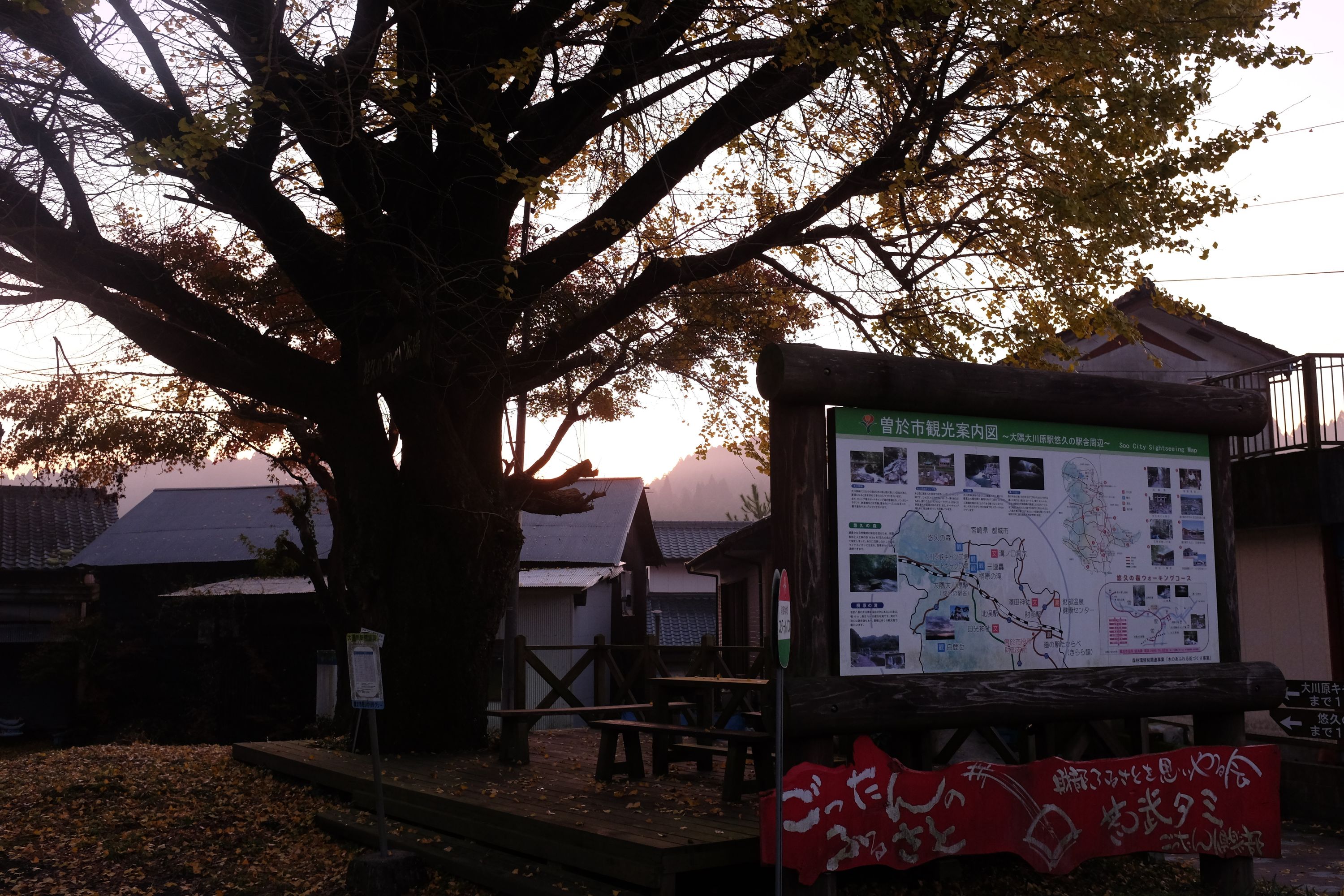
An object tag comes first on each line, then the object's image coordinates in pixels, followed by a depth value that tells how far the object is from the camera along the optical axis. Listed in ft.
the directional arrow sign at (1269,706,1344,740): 40.63
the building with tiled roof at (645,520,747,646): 131.13
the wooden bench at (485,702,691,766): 30.32
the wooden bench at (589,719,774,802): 22.24
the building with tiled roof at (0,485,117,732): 85.66
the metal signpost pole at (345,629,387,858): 23.06
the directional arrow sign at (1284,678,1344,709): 40.57
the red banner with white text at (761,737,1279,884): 18.83
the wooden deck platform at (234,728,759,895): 19.08
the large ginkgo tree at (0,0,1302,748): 28.71
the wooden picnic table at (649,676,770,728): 25.61
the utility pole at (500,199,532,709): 51.01
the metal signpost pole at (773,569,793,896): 17.20
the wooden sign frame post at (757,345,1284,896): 19.27
